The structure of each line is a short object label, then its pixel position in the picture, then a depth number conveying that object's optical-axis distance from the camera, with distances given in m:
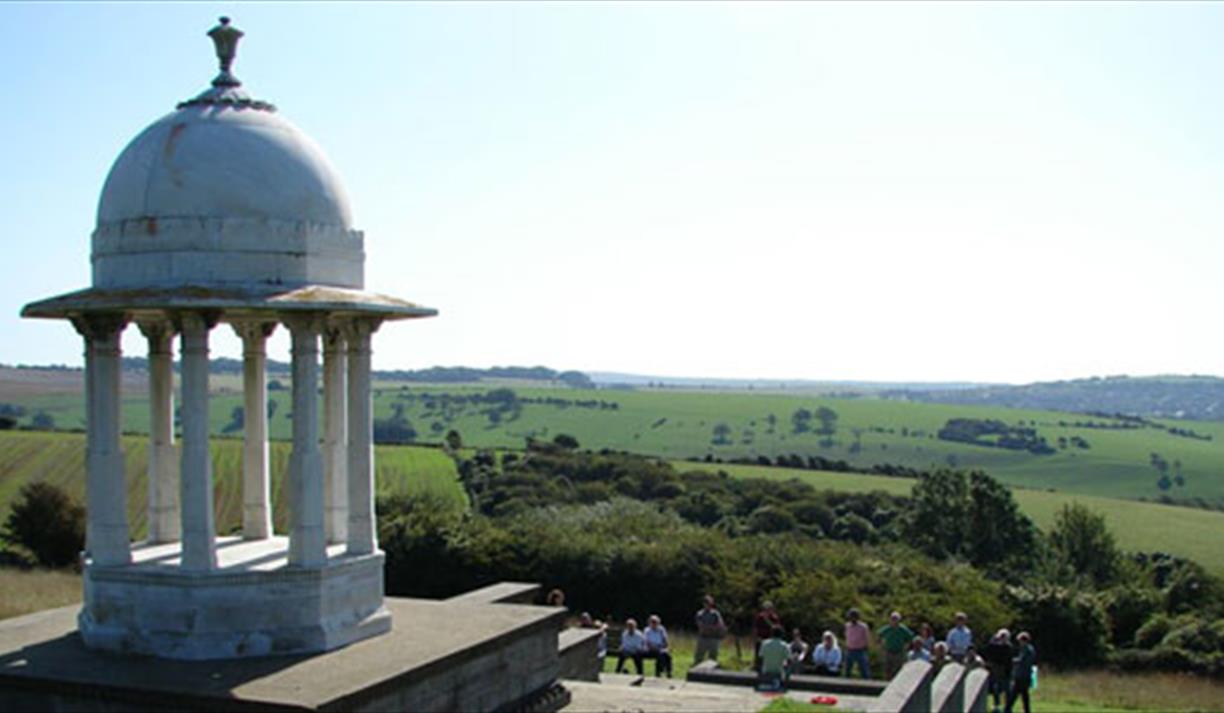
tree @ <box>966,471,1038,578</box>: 57.41
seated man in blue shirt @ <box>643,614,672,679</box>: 22.55
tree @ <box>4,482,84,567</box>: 42.09
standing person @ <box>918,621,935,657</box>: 20.09
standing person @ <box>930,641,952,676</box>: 20.45
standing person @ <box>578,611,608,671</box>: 21.09
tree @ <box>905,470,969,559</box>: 57.78
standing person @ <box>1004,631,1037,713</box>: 19.72
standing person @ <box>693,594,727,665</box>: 23.30
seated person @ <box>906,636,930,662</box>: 19.48
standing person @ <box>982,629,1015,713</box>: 20.11
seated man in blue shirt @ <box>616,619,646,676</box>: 22.48
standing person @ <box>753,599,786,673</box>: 21.53
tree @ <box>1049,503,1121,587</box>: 54.75
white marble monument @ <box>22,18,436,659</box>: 14.02
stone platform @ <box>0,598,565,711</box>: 12.25
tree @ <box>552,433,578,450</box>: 96.22
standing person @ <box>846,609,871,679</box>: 21.52
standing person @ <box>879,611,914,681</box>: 21.36
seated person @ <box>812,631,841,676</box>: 21.19
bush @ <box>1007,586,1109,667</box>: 34.84
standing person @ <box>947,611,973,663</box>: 20.30
